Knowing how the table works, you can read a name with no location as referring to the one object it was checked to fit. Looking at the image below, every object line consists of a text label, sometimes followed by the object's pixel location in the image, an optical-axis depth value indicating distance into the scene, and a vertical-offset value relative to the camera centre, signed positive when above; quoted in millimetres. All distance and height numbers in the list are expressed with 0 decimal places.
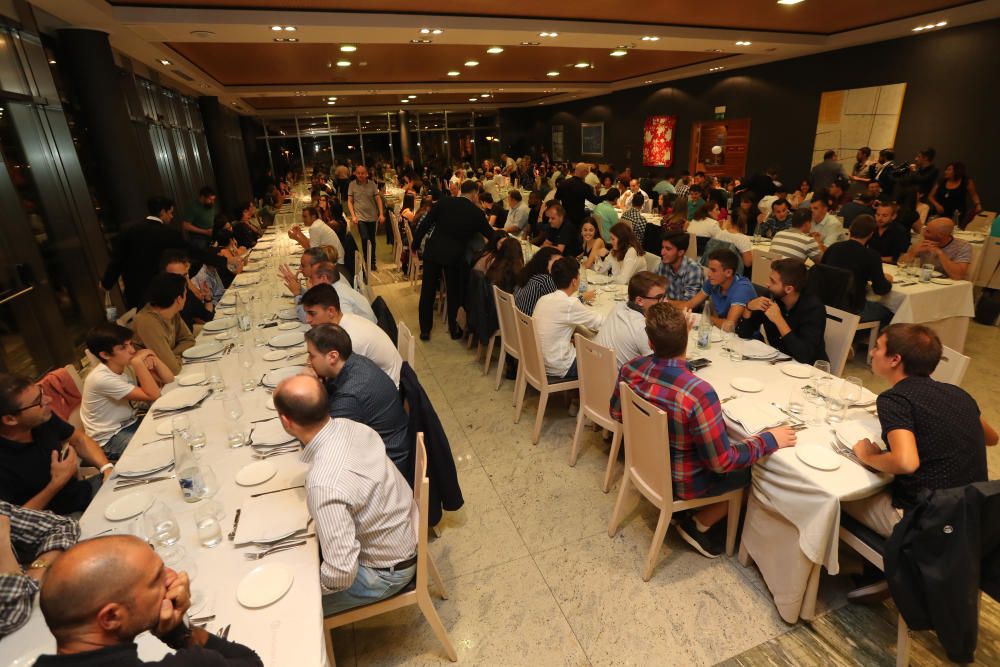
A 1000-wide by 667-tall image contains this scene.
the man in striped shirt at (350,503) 1604 -1084
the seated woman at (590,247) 5305 -1055
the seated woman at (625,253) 4723 -982
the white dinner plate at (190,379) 2886 -1180
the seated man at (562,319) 3459 -1123
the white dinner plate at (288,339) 3445 -1190
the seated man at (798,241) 4934 -985
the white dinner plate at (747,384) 2590 -1187
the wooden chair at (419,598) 1846 -1600
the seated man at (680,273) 4094 -1030
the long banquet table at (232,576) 1350 -1200
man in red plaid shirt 2137 -1112
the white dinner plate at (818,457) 2023 -1219
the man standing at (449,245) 5406 -990
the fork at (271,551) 1647 -1201
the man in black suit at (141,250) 4758 -810
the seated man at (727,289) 3480 -1000
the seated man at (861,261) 4172 -997
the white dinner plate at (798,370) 2710 -1185
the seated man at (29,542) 1481 -1161
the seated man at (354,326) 2822 -920
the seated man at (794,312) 3092 -1023
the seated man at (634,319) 3031 -1012
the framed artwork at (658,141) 12961 -76
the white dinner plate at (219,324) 3902 -1218
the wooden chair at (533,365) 3539 -1493
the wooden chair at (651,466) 2244 -1469
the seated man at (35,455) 2033 -1151
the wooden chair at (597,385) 2922 -1377
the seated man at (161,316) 3377 -996
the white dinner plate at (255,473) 1999 -1183
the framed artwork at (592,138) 16075 +61
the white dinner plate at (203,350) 3318 -1198
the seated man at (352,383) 2221 -965
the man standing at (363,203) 8656 -842
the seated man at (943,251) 4738 -1086
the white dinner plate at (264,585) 1468 -1185
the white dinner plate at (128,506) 1830 -1182
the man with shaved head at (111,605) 993 -844
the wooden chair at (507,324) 3992 -1345
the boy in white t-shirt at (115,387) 2709 -1174
